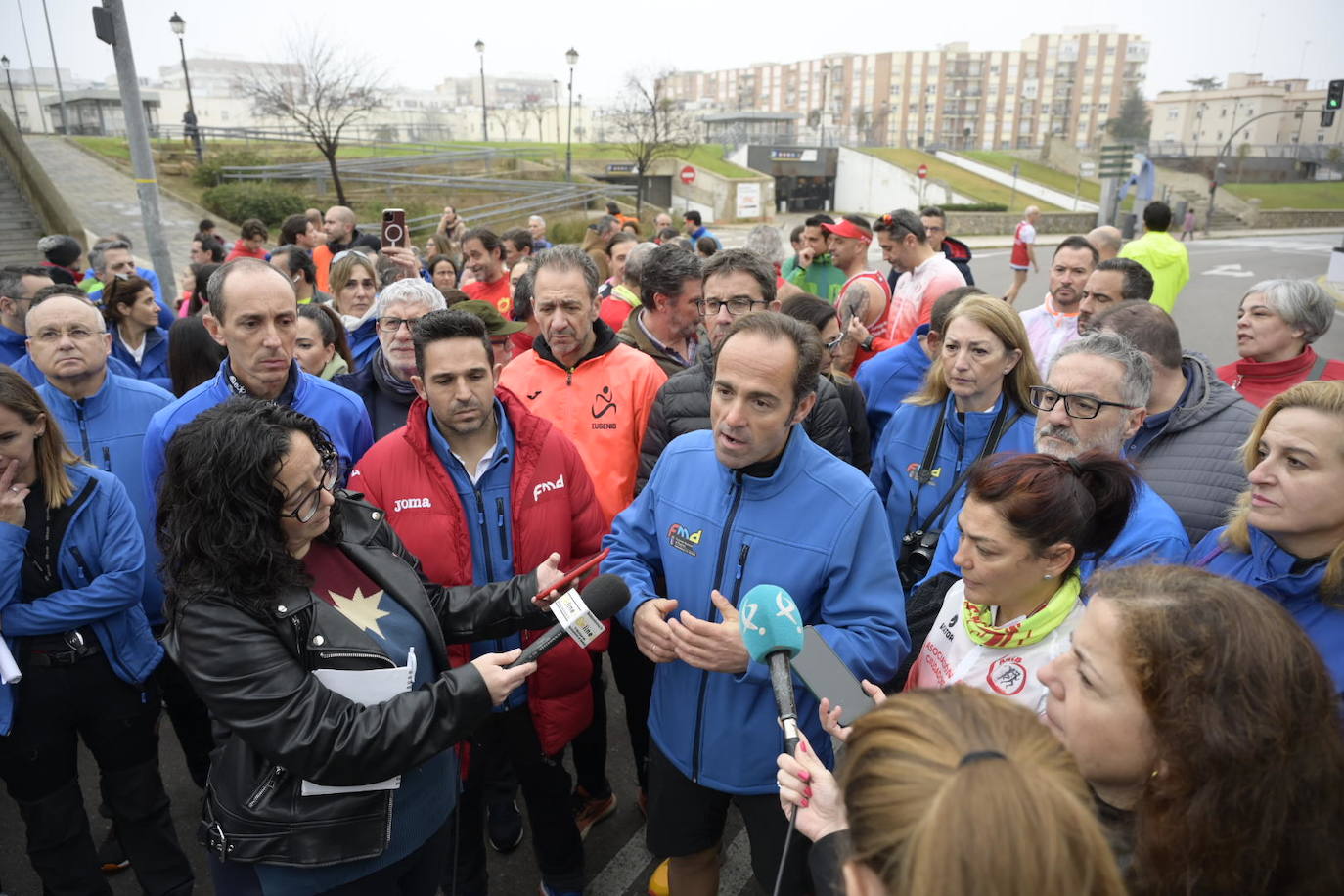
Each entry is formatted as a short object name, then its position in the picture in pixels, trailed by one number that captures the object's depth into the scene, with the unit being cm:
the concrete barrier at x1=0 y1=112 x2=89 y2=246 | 1461
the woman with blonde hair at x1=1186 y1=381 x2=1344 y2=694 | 223
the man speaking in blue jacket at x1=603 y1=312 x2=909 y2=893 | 240
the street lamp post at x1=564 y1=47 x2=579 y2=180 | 2723
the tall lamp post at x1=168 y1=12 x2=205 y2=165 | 2342
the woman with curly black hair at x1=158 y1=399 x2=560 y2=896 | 195
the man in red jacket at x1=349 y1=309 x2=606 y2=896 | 292
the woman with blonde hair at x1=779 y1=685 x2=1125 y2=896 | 101
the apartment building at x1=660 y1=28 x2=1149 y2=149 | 11656
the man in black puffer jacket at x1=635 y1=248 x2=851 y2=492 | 353
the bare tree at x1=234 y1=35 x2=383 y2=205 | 2527
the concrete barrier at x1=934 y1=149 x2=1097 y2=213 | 5178
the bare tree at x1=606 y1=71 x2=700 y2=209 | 3627
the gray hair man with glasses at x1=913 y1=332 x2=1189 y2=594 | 298
